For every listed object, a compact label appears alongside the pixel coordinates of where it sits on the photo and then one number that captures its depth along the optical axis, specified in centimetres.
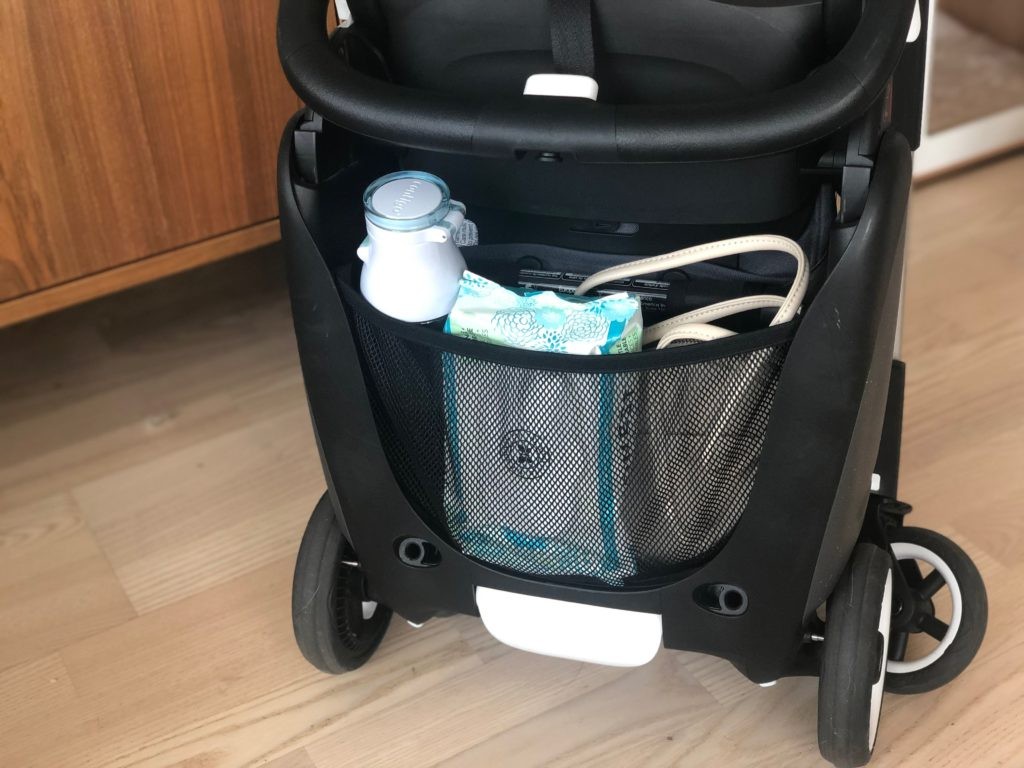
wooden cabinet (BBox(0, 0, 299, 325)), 102
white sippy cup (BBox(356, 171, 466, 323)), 73
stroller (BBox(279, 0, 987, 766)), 68
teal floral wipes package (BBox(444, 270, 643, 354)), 72
